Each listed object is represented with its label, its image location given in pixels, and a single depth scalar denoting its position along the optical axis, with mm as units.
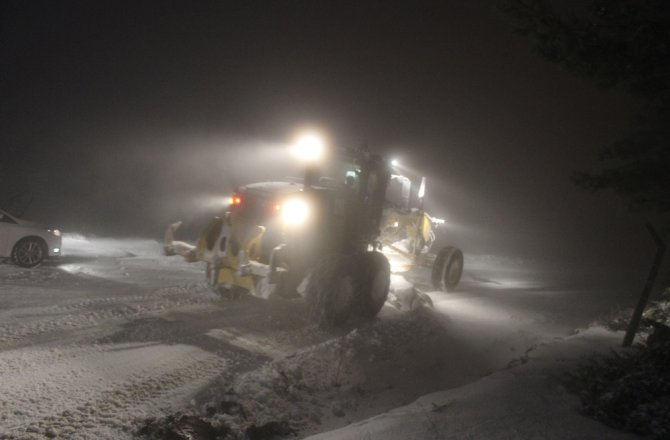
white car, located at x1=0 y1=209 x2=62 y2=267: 11844
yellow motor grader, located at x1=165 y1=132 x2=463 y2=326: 8961
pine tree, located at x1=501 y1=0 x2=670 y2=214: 5574
